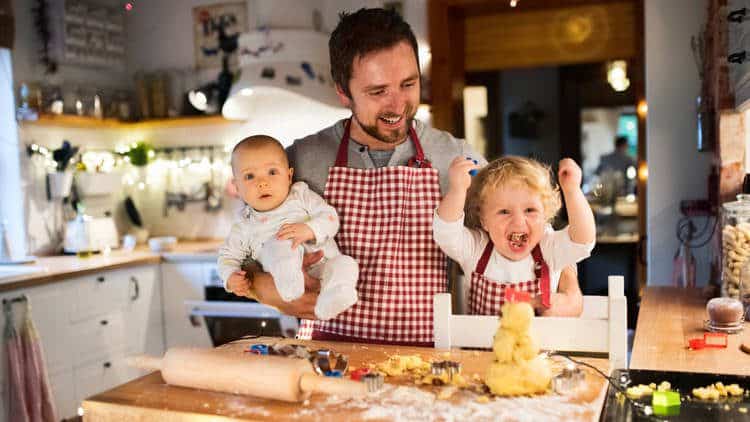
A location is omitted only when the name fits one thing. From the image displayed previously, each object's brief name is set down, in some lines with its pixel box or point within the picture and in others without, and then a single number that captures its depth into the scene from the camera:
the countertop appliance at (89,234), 3.62
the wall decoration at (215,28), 4.04
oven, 3.39
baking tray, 1.17
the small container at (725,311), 1.85
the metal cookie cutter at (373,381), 1.12
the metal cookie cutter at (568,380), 1.14
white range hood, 3.43
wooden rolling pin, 1.13
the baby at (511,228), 1.36
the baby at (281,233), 1.55
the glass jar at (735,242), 1.98
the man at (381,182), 1.55
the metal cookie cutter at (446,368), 1.20
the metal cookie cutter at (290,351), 1.36
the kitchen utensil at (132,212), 4.18
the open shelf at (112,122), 3.59
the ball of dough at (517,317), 1.13
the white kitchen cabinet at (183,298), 3.60
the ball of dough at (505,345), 1.13
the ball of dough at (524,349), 1.13
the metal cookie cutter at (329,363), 1.26
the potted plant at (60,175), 3.70
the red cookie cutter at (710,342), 1.73
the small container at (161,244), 3.70
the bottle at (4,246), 3.34
